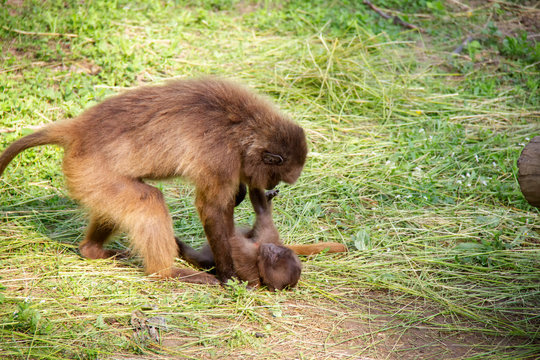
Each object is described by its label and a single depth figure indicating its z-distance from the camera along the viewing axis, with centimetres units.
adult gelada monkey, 937
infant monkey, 952
